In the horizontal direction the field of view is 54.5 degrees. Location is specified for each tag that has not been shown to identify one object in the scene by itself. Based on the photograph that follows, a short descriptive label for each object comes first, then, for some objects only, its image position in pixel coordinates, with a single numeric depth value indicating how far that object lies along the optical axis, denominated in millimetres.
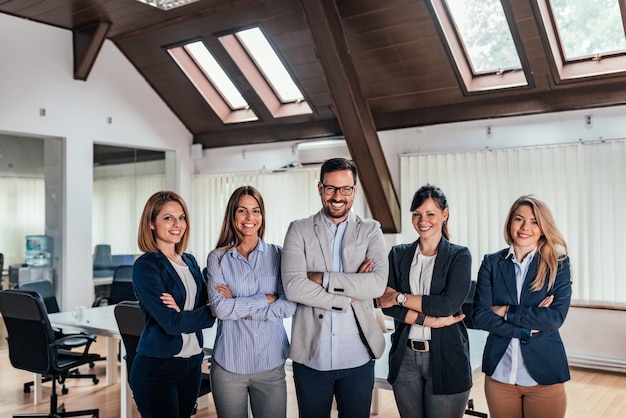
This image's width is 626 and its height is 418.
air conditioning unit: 7282
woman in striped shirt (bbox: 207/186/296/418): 2469
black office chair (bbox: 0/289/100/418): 3979
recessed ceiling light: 5191
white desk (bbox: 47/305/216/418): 4023
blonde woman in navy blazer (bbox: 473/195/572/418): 2471
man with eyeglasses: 2412
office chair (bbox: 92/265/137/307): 5910
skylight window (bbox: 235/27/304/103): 7089
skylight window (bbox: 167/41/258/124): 7602
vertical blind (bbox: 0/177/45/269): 6684
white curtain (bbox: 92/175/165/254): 7591
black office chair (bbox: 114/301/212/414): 3578
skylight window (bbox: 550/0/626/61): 5332
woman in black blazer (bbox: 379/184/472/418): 2400
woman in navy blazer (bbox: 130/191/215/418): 2500
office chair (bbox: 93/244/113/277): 7574
